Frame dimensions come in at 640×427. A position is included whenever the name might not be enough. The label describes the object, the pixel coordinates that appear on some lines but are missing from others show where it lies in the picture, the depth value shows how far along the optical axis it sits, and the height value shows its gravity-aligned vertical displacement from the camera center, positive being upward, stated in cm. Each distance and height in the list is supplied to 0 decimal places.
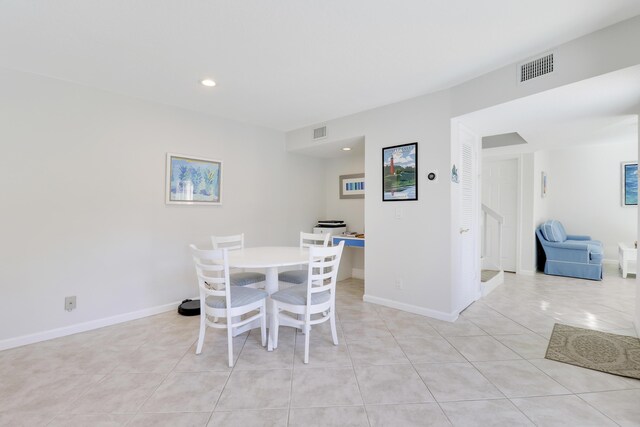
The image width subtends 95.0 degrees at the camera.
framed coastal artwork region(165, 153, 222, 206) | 342 +41
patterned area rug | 213 -107
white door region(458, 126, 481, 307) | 334 -1
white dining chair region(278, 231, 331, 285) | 308 -65
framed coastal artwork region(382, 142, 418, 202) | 327 +50
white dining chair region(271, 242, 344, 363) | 230 -69
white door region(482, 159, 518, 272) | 529 +29
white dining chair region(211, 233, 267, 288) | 296 -64
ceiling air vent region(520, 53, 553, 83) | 227 +119
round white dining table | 236 -39
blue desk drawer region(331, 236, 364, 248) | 415 -36
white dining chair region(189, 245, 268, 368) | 220 -67
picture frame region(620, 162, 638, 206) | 551 +66
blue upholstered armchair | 466 -61
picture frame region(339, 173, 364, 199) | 481 +50
